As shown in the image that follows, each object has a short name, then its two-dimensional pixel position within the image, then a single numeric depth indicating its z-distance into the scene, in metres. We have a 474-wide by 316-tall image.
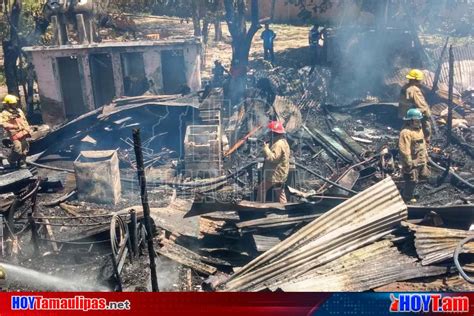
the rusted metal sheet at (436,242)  6.84
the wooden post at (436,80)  14.21
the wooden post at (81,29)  14.57
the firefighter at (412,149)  8.73
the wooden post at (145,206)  5.50
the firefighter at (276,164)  8.58
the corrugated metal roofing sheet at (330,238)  6.95
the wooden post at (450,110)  11.77
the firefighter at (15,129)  11.17
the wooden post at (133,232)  6.97
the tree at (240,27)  17.50
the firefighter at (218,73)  16.49
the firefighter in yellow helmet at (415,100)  11.11
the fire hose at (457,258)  6.24
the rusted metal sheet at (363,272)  6.58
